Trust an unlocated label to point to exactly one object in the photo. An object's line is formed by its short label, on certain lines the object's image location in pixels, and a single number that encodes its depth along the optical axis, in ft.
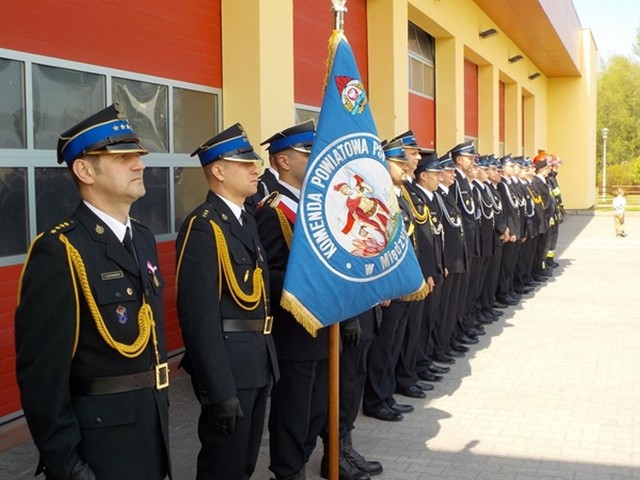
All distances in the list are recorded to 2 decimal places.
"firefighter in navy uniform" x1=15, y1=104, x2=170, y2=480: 8.17
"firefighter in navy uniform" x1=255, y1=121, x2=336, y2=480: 13.17
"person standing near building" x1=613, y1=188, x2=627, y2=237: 69.15
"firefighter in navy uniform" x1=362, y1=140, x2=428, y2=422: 18.07
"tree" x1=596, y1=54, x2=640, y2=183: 205.26
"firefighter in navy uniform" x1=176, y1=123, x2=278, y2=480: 10.74
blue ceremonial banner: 12.31
